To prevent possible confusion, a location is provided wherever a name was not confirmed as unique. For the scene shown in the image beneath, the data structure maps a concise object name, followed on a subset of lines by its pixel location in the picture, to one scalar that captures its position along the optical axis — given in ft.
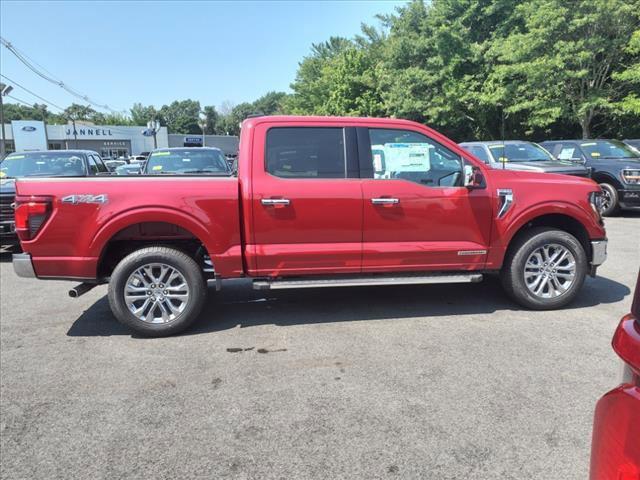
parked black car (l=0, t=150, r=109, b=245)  30.30
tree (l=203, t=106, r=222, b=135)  413.57
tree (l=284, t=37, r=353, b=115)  165.48
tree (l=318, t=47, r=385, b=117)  118.73
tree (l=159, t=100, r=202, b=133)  397.60
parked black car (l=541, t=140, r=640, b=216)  38.01
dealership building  206.59
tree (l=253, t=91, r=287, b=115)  428.03
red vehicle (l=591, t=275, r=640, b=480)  4.15
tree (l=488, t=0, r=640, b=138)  58.85
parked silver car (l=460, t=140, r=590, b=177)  35.88
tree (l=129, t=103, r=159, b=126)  394.11
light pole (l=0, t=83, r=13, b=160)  101.21
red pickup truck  14.71
